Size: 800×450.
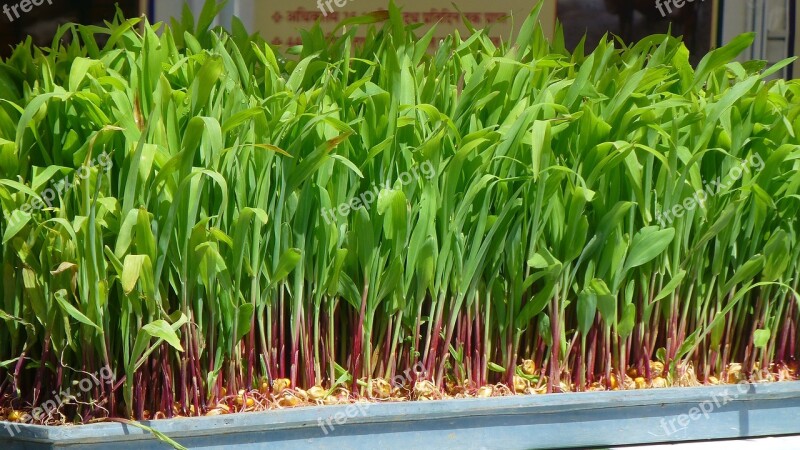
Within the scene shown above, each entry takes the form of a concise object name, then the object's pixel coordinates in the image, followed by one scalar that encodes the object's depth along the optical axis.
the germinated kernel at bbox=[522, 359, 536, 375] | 1.52
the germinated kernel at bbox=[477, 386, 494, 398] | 1.50
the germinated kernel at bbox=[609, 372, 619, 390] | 1.53
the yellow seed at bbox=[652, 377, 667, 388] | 1.54
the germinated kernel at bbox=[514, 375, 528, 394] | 1.52
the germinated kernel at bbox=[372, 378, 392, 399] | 1.49
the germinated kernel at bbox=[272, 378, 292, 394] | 1.47
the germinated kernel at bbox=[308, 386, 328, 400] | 1.47
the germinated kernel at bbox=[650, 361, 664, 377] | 1.54
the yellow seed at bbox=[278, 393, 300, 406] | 1.47
